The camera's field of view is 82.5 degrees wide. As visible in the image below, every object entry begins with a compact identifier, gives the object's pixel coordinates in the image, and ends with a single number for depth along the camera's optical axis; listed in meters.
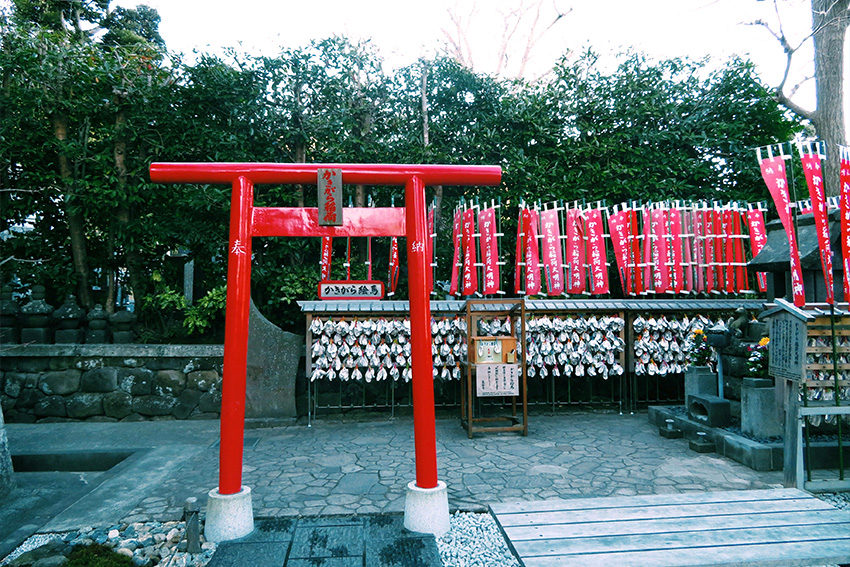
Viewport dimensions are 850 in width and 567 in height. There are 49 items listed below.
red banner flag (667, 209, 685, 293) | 9.16
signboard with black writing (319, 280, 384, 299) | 7.72
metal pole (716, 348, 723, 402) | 7.66
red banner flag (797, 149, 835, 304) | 5.95
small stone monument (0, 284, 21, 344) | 9.16
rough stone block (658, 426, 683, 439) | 7.61
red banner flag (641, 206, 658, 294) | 9.08
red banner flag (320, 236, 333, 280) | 9.13
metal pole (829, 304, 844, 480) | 5.02
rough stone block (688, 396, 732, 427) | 7.15
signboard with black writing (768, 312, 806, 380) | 5.33
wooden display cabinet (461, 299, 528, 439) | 7.73
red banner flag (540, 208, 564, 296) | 8.88
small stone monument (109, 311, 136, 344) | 9.50
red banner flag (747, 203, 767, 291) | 9.27
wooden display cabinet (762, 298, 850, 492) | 5.03
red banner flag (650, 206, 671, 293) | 9.03
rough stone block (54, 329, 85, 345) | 9.41
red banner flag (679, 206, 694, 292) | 9.26
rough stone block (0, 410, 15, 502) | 5.77
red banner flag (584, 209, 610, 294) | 8.98
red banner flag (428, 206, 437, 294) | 9.53
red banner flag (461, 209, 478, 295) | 9.01
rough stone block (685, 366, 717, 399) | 7.92
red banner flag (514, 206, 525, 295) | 9.15
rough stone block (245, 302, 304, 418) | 8.81
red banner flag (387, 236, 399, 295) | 9.72
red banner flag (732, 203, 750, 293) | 9.36
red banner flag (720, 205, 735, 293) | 9.30
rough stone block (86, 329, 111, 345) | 9.53
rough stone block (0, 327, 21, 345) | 9.18
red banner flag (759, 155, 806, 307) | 6.15
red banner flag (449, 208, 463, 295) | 9.33
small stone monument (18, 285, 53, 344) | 9.20
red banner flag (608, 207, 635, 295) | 9.03
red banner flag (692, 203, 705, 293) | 9.27
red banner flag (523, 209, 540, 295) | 8.99
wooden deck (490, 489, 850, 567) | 3.77
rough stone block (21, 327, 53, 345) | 9.24
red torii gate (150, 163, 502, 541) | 4.54
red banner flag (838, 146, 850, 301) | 5.82
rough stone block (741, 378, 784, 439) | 6.45
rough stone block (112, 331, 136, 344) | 9.53
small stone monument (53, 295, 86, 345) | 9.41
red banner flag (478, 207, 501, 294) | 8.80
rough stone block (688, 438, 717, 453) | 6.84
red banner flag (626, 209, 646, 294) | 9.17
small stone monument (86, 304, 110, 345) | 9.48
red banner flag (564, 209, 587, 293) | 9.05
